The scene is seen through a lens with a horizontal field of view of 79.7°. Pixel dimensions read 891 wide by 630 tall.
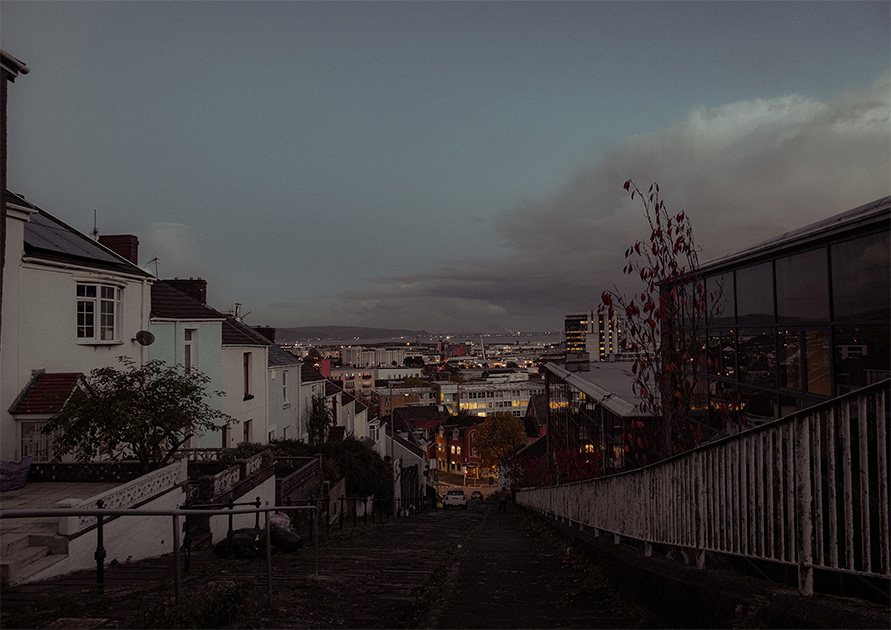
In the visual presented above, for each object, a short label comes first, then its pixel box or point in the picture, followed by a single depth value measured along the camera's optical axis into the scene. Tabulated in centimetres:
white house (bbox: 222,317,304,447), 2378
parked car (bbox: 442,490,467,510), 4250
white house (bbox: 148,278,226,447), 1959
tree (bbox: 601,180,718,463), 662
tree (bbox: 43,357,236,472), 1186
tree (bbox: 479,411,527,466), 6281
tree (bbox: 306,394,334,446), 3350
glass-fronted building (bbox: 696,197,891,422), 688
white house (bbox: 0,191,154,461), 1303
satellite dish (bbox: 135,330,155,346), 1731
